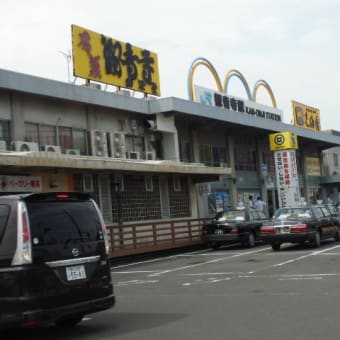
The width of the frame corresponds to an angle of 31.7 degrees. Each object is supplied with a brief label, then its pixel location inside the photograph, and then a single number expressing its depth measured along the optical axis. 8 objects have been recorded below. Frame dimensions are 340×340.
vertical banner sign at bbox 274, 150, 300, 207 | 32.59
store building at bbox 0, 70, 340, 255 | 20.36
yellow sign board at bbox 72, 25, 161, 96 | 22.94
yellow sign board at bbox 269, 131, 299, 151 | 32.78
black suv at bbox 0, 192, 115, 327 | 6.86
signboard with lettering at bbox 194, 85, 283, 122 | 30.50
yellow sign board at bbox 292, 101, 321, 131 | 40.66
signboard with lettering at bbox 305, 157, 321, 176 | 44.66
